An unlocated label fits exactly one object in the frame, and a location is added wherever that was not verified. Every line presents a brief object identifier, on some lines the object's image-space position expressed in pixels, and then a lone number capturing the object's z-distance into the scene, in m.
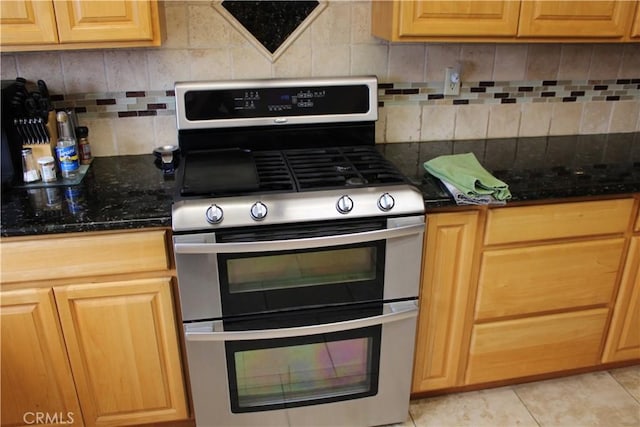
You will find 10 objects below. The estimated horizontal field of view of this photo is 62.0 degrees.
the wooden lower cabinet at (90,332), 1.48
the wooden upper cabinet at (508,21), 1.66
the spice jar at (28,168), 1.68
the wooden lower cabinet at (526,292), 1.69
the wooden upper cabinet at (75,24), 1.49
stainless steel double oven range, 1.47
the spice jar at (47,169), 1.68
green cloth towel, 1.60
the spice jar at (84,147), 1.87
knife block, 1.72
